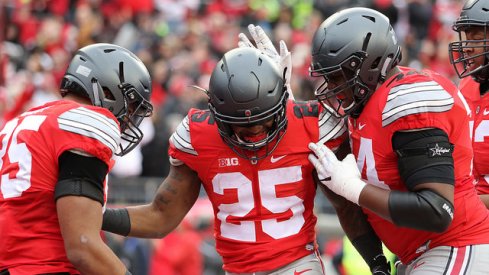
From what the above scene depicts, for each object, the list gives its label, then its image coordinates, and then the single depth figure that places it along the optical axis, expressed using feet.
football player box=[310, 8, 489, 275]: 28.30
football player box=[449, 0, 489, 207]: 33.86
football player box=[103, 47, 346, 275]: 30.19
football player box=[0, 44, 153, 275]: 27.09
